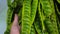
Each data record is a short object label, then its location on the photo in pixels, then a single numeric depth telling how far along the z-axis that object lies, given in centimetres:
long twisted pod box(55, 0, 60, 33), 58
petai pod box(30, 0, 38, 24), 57
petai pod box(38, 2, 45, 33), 57
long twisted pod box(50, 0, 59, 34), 57
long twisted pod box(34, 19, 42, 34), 57
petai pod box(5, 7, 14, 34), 62
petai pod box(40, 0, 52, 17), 57
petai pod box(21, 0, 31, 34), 56
